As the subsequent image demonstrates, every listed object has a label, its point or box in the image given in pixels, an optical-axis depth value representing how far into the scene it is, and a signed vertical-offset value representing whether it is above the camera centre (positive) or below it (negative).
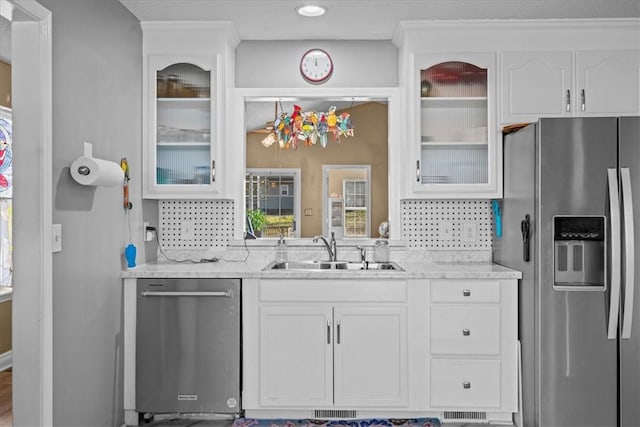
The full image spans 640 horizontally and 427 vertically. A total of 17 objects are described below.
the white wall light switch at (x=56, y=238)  2.15 -0.09
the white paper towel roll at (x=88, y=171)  2.28 +0.20
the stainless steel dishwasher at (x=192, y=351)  2.83 -0.73
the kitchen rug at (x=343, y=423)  2.87 -1.13
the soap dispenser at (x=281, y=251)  3.41 -0.22
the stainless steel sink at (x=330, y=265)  3.36 -0.31
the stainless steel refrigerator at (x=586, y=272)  2.51 -0.26
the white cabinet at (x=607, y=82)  3.04 +0.79
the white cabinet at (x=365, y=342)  2.84 -0.68
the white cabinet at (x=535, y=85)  3.07 +0.78
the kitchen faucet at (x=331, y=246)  3.36 -0.19
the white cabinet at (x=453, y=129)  3.14 +0.54
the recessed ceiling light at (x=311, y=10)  2.91 +1.16
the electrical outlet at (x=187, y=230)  3.48 -0.09
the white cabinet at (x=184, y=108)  3.18 +0.67
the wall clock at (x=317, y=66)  3.44 +0.99
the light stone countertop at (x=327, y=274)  2.82 -0.30
